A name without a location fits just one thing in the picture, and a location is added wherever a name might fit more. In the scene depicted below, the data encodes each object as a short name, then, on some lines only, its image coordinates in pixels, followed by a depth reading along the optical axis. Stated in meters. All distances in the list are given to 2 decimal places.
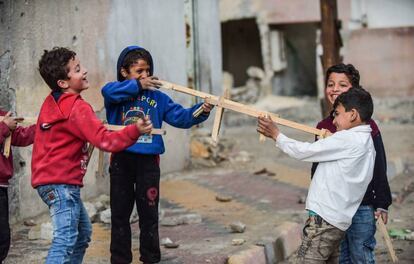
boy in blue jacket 4.84
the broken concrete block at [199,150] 10.05
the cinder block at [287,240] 6.02
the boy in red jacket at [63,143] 4.12
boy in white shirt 4.24
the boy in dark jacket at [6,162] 4.48
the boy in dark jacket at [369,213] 4.46
